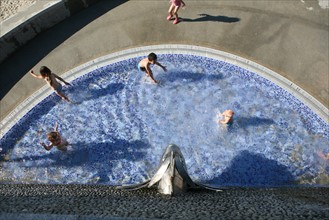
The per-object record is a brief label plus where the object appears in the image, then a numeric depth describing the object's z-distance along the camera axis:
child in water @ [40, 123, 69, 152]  9.38
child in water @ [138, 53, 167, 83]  10.16
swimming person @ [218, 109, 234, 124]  9.78
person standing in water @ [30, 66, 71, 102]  9.70
